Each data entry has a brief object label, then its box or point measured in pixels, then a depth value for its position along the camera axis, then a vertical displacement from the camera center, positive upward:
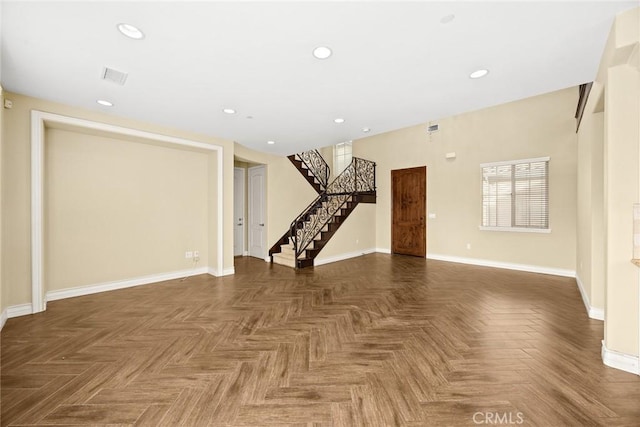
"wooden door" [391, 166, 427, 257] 7.61 +0.02
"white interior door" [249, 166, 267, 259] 7.30 +0.01
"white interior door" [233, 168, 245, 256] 7.70 +0.04
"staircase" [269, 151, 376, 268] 6.67 -0.05
